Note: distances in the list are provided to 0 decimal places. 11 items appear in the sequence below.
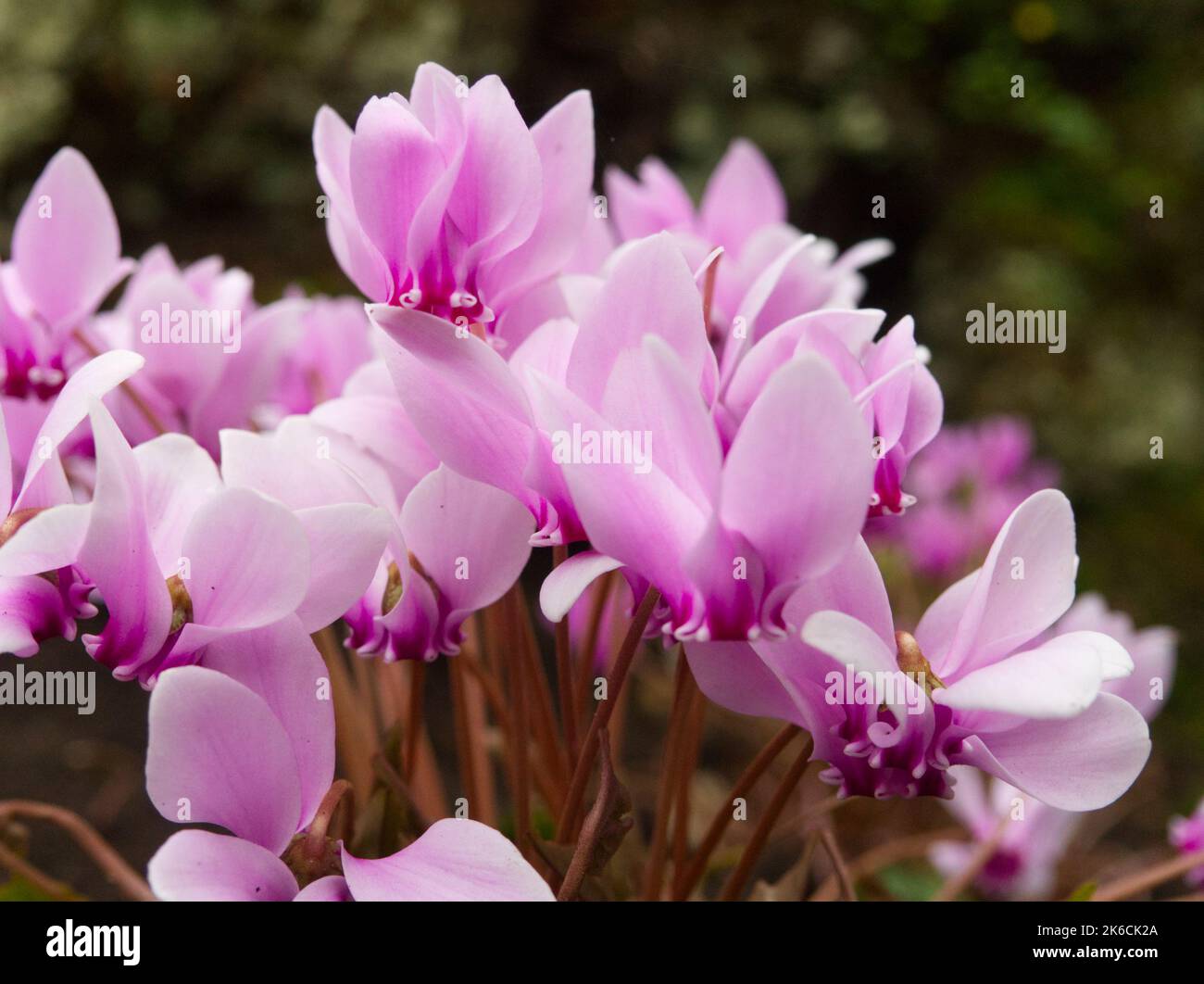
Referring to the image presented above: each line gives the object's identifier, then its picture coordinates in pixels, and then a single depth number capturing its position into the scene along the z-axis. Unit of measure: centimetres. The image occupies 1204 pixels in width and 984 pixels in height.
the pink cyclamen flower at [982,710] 24
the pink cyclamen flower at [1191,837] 30
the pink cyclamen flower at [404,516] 25
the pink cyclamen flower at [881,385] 25
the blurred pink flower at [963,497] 64
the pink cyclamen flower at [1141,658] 30
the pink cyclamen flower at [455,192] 25
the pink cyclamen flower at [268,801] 23
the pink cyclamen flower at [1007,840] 34
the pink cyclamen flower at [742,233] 29
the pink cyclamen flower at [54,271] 29
